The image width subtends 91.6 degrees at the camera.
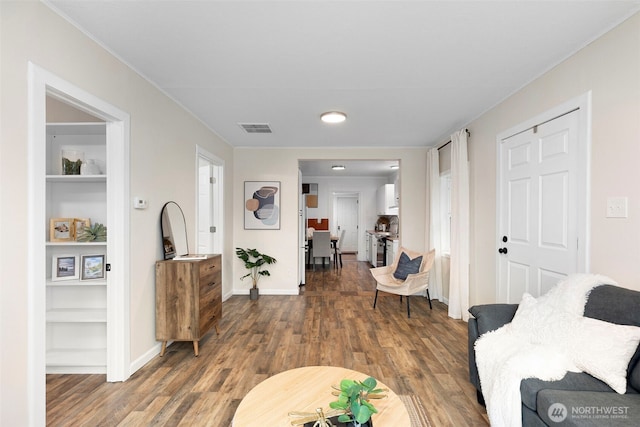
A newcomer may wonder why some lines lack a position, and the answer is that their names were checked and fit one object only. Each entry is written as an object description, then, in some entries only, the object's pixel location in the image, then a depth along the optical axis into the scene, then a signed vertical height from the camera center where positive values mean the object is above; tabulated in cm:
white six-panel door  232 +6
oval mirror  300 -19
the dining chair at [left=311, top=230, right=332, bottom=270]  742 -79
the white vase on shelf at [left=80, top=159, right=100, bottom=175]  267 +37
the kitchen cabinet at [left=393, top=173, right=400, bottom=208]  821 +52
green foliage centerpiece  120 -77
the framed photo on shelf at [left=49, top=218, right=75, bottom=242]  261 -16
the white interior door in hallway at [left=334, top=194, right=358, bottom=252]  1012 -11
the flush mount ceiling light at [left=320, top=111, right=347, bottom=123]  357 +112
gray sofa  131 -84
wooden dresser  284 -81
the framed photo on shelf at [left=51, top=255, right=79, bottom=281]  262 -48
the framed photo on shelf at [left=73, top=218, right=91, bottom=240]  267 -13
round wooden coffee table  136 -91
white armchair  409 -91
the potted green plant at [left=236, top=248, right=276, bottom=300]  502 -84
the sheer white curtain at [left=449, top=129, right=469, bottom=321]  388 -22
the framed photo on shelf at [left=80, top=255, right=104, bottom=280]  263 -47
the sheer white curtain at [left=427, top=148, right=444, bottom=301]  488 -1
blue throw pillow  440 -77
